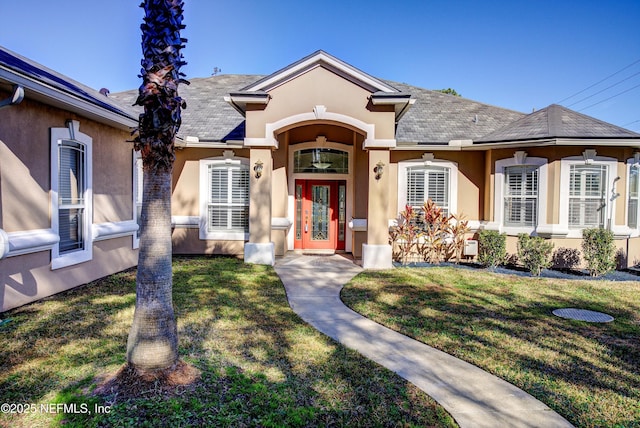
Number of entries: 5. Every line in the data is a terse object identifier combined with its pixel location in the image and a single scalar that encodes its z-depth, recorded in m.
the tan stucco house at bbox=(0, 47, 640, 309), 6.62
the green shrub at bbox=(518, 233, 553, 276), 9.84
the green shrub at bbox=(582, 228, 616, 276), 9.77
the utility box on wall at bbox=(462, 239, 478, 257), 11.66
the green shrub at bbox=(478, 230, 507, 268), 10.47
